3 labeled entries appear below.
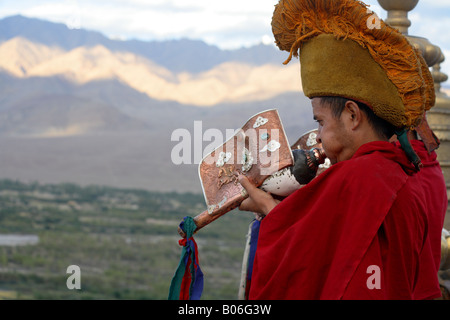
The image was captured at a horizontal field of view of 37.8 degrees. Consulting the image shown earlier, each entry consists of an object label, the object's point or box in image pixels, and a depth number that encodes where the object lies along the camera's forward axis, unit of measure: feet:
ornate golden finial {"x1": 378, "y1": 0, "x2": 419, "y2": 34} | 12.91
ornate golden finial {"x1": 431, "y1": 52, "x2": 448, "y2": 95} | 14.46
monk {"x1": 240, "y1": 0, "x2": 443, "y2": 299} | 6.31
